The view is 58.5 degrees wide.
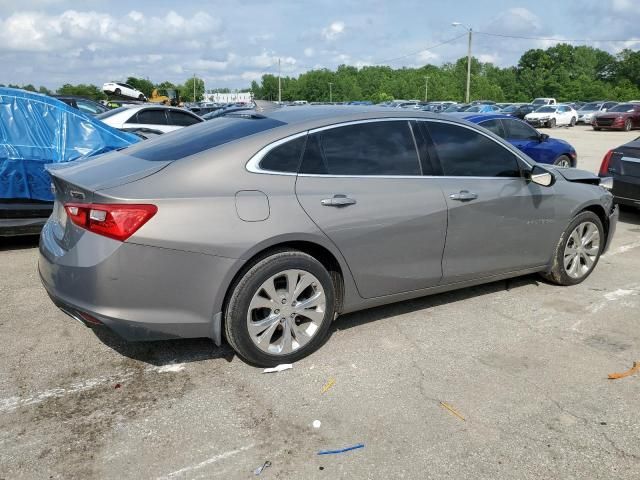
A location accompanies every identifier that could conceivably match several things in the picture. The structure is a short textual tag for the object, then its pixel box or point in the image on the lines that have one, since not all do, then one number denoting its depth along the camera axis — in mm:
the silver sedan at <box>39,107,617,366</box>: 3162
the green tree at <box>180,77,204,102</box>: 123138
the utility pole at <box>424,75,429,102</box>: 98250
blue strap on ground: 2758
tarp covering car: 5906
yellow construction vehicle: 40906
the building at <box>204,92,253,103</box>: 111375
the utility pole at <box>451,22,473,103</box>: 49175
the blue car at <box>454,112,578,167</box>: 10703
